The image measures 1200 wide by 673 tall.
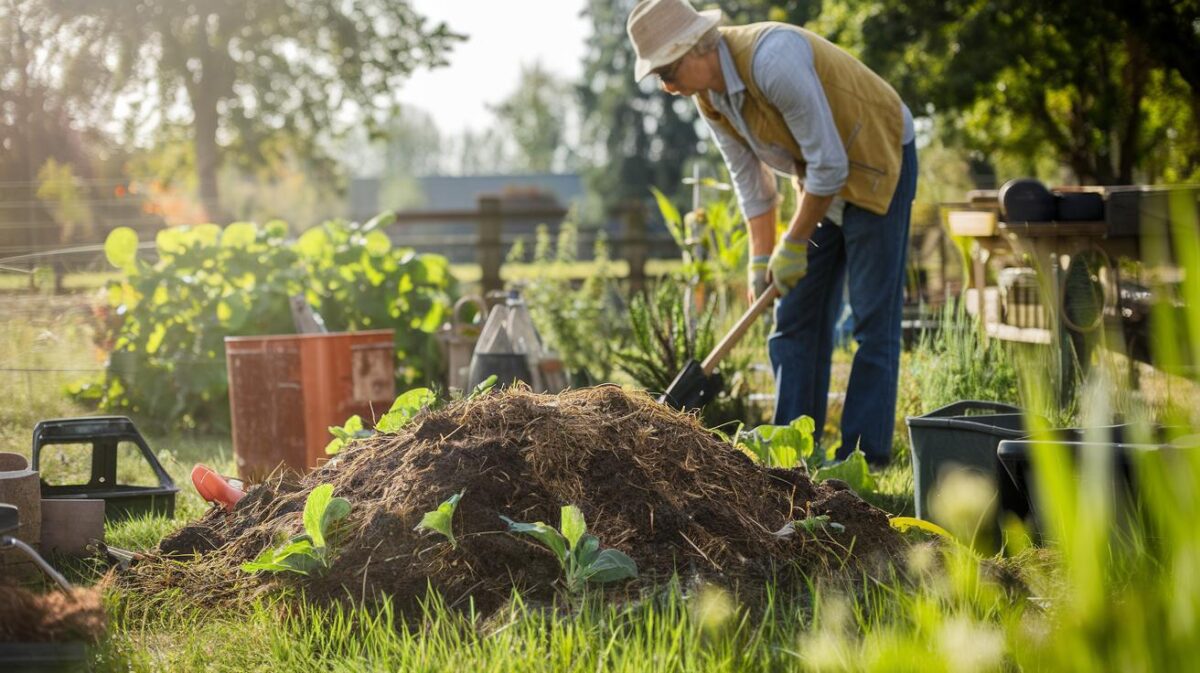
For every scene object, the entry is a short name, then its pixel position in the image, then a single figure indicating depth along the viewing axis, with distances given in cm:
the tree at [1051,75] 1600
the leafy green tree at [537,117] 6375
